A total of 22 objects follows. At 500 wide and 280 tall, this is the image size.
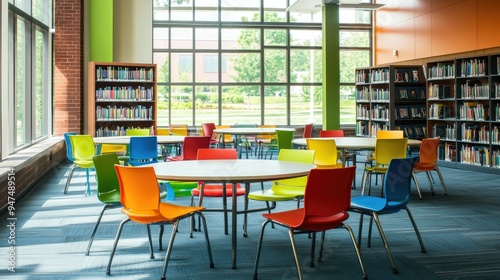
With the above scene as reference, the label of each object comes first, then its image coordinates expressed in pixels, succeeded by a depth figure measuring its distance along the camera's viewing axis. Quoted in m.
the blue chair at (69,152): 7.31
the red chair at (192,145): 6.55
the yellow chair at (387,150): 6.27
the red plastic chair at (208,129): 10.50
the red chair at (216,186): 4.75
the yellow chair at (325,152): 6.25
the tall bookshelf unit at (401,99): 11.33
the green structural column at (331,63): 12.46
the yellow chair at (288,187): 4.41
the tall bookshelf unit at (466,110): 9.08
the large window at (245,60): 13.41
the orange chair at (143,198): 3.46
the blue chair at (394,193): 3.84
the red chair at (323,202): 3.26
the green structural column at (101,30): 11.30
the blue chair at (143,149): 6.59
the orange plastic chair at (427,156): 6.80
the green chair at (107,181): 4.12
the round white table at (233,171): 3.57
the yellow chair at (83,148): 7.09
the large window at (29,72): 7.66
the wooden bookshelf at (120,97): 10.52
